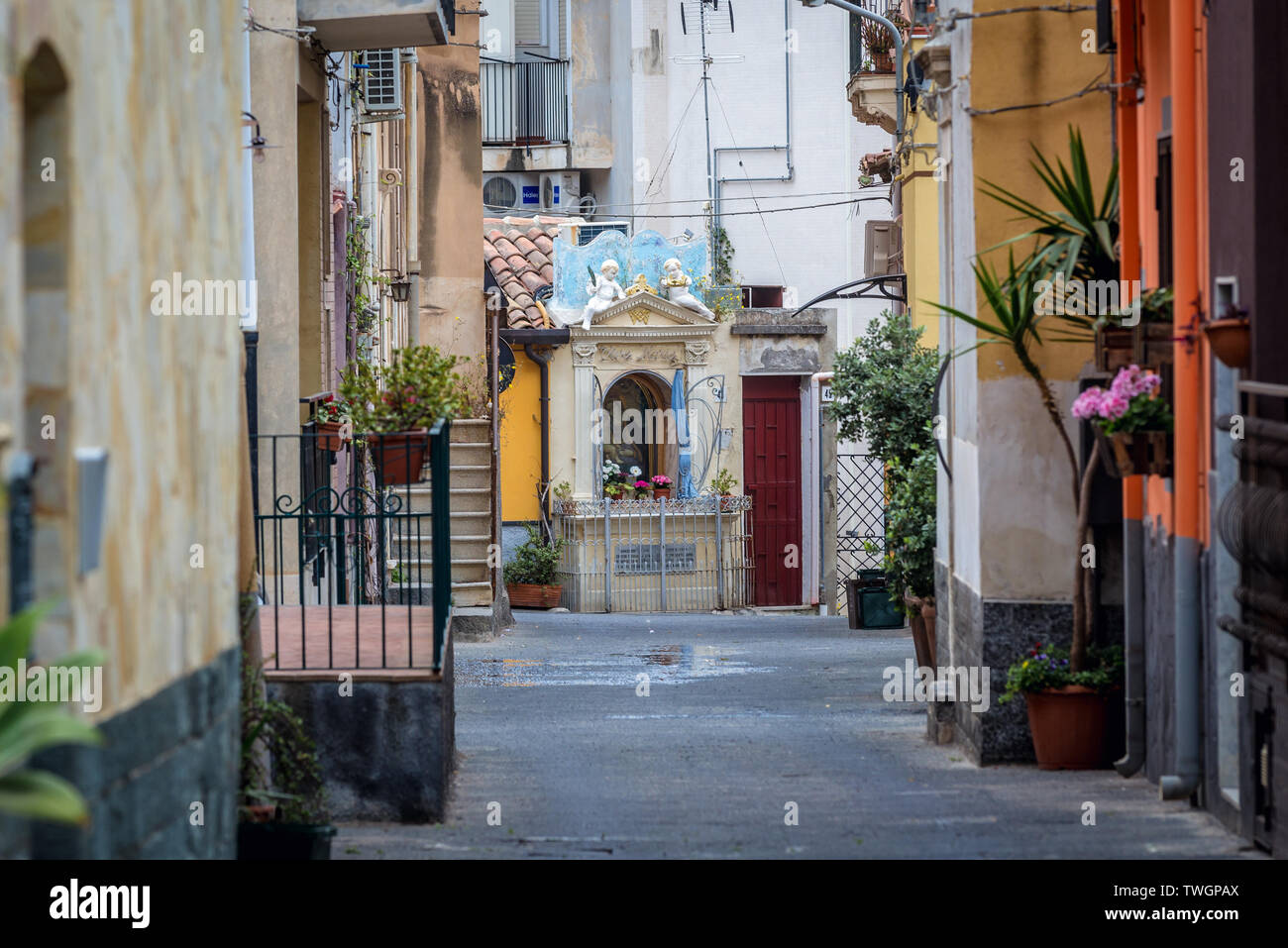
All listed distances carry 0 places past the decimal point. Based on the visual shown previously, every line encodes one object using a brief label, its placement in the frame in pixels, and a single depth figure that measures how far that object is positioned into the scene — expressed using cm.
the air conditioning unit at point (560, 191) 3094
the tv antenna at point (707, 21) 2925
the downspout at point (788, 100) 2930
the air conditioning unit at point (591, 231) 2867
